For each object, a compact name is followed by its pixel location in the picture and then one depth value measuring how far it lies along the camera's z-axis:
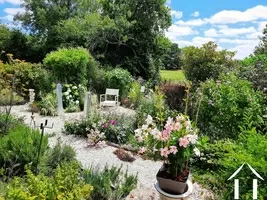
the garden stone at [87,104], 5.38
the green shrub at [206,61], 8.30
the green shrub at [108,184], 2.57
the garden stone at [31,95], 7.30
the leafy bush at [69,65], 7.67
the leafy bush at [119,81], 8.12
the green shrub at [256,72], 5.08
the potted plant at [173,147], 2.19
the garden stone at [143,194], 2.80
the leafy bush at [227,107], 4.02
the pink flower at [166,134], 2.19
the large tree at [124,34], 9.72
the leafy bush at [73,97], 6.89
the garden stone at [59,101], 6.18
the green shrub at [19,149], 2.95
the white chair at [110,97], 7.03
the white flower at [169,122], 2.21
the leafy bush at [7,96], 5.82
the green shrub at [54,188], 1.50
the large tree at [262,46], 9.67
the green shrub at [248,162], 1.41
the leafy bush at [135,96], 7.25
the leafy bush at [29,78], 7.85
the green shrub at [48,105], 6.29
